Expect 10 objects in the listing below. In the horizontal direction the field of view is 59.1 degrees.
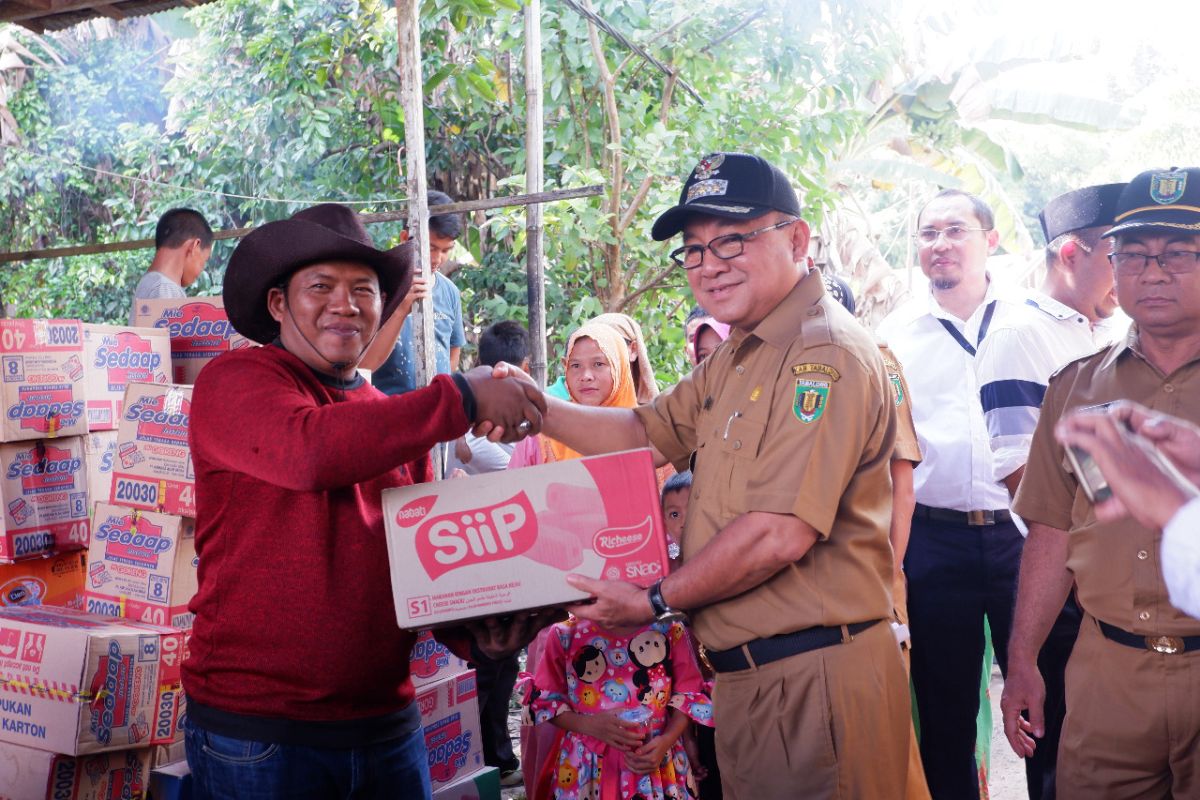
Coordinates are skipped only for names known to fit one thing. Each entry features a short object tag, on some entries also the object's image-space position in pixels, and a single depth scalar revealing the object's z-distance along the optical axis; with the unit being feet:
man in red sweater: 7.52
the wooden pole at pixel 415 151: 16.14
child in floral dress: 11.80
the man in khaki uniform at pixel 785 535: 8.29
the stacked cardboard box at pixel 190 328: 14.83
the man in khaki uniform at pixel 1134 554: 8.58
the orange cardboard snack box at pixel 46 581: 14.51
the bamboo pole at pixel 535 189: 22.15
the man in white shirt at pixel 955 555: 13.73
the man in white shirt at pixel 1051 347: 13.14
